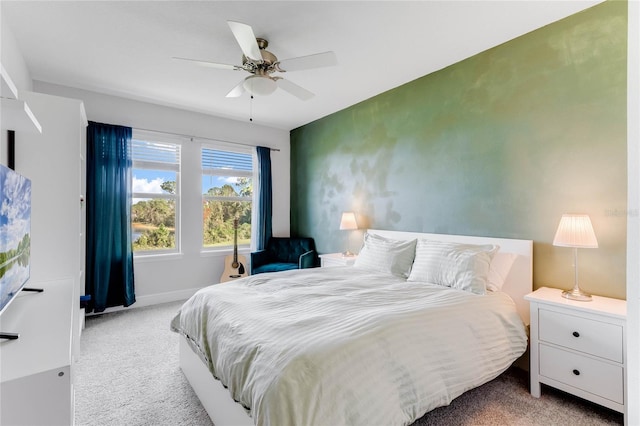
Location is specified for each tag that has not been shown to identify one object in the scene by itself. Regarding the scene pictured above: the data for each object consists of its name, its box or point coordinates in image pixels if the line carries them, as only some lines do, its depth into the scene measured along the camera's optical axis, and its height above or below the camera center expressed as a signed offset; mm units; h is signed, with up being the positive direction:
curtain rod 4040 +1106
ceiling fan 1966 +1112
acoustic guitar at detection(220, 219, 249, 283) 4500 -789
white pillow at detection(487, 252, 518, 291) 2428 -460
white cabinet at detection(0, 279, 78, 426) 1053 -574
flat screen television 1425 -101
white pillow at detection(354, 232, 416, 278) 2869 -423
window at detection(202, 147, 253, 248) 4602 +287
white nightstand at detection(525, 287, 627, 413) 1791 -849
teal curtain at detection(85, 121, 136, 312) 3580 -49
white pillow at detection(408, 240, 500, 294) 2305 -420
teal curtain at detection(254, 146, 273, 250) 4891 +220
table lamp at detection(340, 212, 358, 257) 3939 -115
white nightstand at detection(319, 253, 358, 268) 3779 -594
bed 1253 -649
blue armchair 4457 -613
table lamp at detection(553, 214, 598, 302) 1968 -155
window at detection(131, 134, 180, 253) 4066 +251
